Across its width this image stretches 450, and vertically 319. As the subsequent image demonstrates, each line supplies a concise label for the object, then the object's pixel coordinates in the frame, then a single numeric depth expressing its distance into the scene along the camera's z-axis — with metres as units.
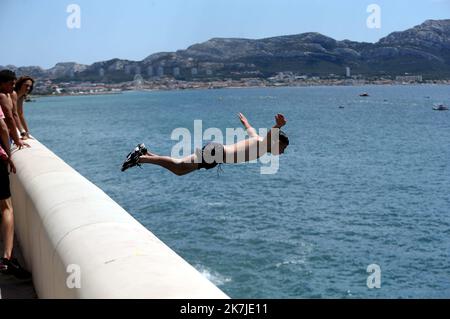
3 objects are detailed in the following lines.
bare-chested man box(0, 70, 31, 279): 5.71
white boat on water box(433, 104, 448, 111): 126.72
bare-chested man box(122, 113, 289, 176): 7.12
